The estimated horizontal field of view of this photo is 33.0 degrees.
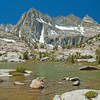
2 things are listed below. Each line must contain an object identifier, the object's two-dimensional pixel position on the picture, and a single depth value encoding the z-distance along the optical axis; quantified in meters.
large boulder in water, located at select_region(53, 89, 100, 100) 17.17
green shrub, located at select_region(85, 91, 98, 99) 16.96
